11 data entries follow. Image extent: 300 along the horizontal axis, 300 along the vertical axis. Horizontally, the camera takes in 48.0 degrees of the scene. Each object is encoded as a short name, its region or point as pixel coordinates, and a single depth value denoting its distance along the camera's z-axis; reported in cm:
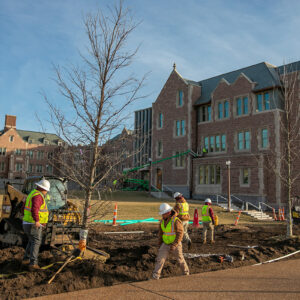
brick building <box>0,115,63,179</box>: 6266
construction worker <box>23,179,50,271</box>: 696
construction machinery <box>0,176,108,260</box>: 889
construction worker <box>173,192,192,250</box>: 1049
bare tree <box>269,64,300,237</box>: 2691
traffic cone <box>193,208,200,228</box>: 1695
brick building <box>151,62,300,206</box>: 2875
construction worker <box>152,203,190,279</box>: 636
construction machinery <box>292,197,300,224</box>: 1994
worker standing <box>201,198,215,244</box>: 1165
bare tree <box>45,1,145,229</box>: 766
